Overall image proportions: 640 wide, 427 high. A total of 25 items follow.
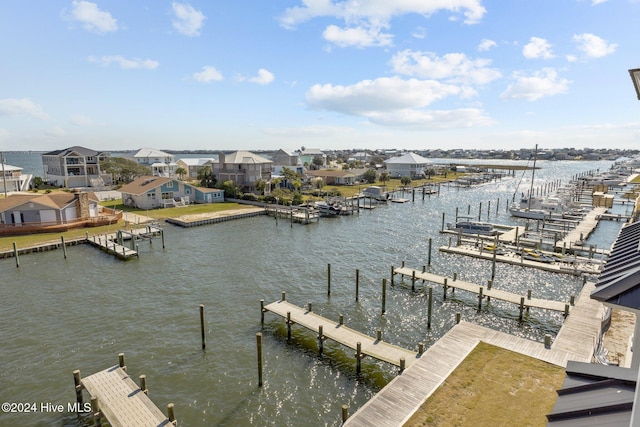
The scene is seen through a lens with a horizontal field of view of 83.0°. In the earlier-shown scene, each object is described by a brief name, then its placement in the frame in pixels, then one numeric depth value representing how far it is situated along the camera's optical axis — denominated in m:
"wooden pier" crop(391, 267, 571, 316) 25.18
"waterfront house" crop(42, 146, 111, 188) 83.38
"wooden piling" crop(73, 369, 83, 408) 15.88
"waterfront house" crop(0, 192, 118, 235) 46.00
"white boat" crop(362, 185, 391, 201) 82.33
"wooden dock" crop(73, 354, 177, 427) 14.75
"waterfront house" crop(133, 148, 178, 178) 120.69
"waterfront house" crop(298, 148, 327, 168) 150.38
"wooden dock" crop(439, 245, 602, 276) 33.31
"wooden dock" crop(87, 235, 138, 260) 38.62
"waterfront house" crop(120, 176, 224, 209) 64.00
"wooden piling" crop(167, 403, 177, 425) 14.52
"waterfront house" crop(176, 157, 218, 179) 109.50
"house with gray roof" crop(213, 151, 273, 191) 78.50
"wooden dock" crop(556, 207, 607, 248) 43.00
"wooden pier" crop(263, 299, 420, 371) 18.81
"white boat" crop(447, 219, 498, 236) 49.88
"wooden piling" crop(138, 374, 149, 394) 16.38
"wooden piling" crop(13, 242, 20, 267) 36.02
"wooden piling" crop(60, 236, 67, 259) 38.76
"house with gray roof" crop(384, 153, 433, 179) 128.50
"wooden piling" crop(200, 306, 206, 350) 21.43
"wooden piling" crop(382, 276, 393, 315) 26.38
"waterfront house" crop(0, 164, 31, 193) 73.03
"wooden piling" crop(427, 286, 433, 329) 24.34
